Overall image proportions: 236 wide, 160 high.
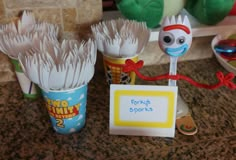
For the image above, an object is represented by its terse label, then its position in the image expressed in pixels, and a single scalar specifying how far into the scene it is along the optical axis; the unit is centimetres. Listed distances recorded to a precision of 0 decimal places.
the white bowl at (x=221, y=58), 82
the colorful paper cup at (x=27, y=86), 74
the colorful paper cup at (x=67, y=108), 61
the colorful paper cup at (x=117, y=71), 71
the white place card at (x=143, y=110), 62
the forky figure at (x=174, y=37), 58
